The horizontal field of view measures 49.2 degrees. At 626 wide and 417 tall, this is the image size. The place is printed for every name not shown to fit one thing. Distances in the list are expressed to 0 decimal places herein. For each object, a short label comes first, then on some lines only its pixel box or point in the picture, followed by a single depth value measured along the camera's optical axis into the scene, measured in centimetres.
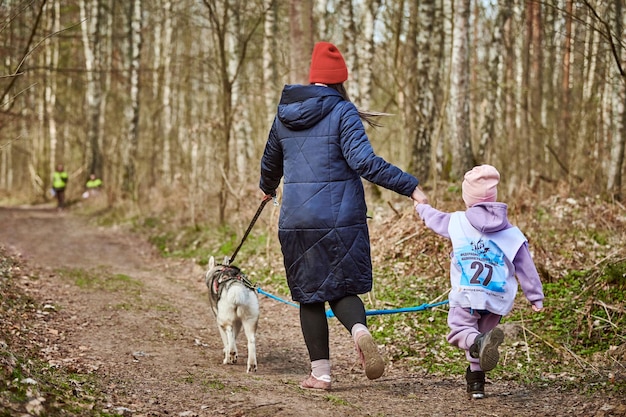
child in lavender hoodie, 455
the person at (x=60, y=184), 2480
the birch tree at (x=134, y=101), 2177
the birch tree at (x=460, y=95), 1222
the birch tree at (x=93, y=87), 2453
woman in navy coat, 462
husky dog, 584
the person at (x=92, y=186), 2470
